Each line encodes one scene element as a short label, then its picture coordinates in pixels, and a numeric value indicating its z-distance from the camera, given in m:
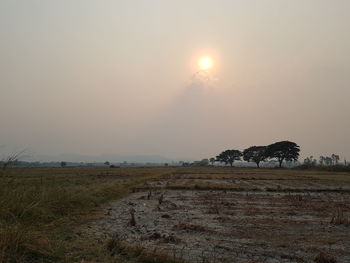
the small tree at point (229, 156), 177.25
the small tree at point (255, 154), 146.38
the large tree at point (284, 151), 125.35
